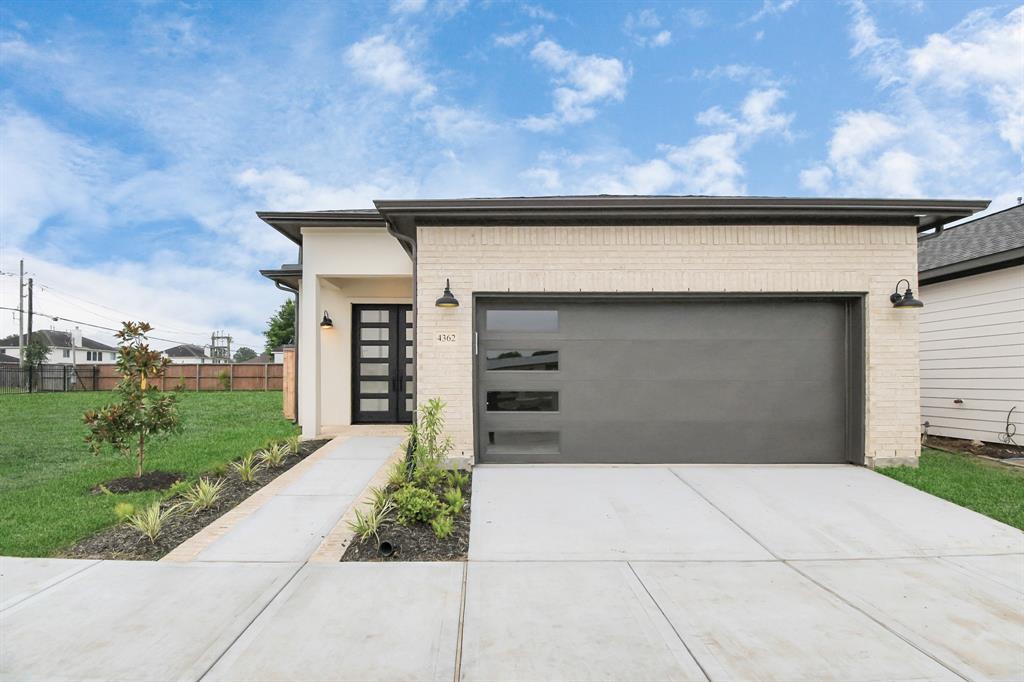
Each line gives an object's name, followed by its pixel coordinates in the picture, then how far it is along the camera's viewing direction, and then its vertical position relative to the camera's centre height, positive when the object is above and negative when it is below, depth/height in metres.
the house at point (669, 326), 5.93 +0.30
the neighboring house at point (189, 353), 57.73 -0.69
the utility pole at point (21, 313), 24.88 +1.99
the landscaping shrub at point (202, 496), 4.46 -1.51
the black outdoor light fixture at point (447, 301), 5.75 +0.60
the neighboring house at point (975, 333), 7.11 +0.26
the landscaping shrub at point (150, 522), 3.75 -1.49
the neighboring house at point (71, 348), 44.94 -0.04
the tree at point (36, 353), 23.89 -0.29
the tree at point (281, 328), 43.59 +1.97
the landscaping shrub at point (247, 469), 5.49 -1.56
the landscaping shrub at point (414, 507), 3.99 -1.42
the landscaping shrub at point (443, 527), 3.78 -1.51
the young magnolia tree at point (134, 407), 5.38 -0.73
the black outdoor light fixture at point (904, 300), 5.68 +0.62
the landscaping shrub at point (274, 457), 6.12 -1.49
